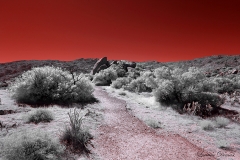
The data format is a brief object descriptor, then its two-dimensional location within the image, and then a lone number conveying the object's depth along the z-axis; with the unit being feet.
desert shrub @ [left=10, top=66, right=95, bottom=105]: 44.60
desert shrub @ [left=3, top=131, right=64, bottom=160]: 15.47
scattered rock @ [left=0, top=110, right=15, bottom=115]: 32.24
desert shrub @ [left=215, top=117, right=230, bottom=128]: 29.19
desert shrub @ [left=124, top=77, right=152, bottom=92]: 70.53
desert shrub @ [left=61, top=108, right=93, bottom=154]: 20.36
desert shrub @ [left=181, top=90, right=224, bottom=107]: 41.83
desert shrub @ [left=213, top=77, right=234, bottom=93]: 63.25
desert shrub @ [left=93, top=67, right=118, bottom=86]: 97.93
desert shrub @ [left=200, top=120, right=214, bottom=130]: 28.07
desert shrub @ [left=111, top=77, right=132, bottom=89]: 78.95
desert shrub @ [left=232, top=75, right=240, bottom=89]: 65.98
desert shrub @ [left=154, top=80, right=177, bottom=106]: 44.75
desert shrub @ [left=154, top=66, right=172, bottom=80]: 48.76
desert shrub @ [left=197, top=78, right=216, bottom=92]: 46.87
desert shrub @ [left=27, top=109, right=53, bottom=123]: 27.78
